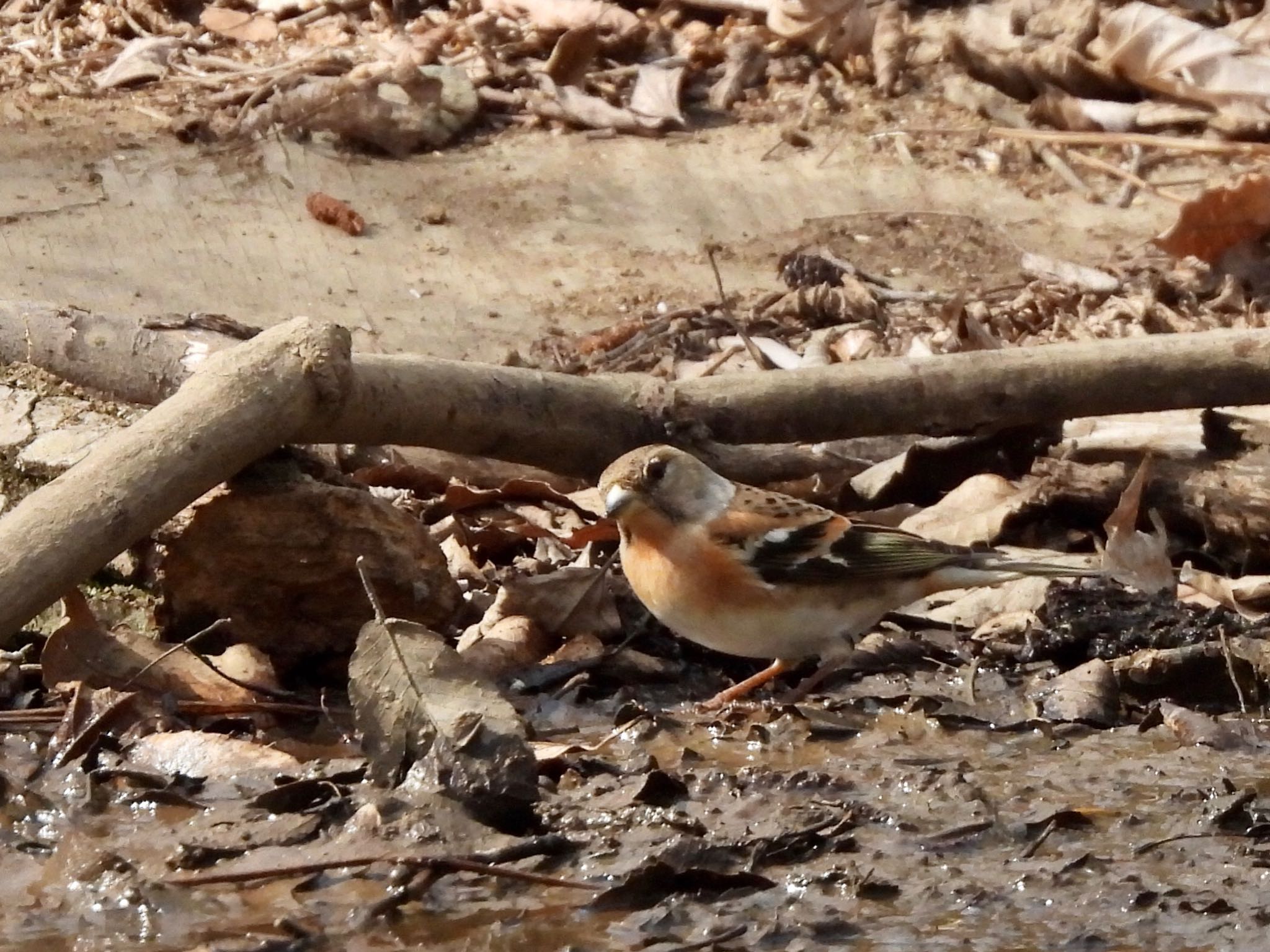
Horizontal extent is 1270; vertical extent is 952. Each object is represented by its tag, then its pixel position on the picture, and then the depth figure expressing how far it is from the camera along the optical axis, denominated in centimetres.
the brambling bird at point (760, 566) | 952
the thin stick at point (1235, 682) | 928
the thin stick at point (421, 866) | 729
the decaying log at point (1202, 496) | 1061
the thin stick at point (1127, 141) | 1666
